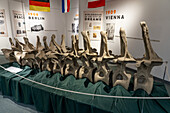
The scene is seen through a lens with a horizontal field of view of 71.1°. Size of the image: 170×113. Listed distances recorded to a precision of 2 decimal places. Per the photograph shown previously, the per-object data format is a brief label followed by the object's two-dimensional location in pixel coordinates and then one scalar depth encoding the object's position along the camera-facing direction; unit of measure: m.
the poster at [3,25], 4.70
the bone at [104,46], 2.37
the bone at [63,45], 2.98
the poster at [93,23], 5.37
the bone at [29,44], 3.63
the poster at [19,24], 5.21
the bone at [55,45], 2.97
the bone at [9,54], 3.80
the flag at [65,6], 5.59
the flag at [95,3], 4.62
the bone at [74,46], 2.77
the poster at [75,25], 6.59
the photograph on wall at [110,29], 5.04
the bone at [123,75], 2.31
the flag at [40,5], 4.29
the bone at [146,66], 2.12
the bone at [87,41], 2.58
